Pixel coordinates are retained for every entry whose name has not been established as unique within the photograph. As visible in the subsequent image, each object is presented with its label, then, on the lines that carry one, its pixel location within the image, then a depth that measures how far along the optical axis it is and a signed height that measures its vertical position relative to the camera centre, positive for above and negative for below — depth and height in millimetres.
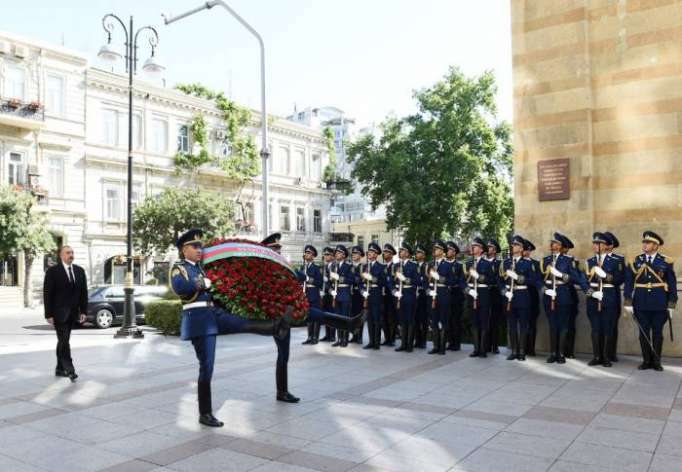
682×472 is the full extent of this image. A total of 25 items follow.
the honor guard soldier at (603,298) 9789 -737
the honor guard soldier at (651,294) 9328 -657
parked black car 20047 -1519
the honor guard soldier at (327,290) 13133 -769
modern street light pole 16906 +5601
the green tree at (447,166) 35875 +5232
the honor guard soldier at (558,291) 10102 -644
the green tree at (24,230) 27516 +1236
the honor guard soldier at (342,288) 12742 -708
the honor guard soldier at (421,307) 12047 -1059
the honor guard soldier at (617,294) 9859 -680
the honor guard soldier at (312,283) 13188 -618
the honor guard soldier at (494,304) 11124 -941
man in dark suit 9094 -671
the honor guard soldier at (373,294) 12148 -807
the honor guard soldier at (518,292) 10422 -676
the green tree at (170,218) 35156 +2209
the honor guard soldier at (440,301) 11375 -890
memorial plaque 11273 +1335
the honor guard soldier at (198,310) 6461 -594
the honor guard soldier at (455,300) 11547 -890
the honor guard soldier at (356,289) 12750 -734
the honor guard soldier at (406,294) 11702 -788
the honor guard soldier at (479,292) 10898 -703
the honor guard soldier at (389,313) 12570 -1221
